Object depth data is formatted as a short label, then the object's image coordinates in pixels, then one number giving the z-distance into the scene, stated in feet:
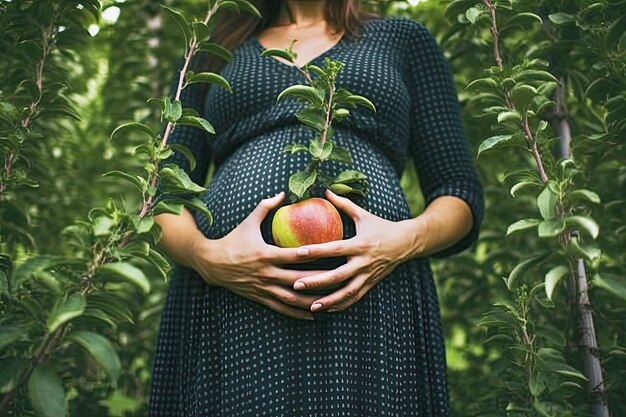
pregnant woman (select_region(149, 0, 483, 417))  4.13
